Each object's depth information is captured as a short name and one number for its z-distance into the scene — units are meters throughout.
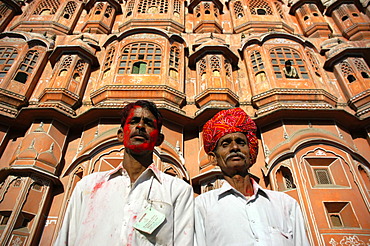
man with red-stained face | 2.19
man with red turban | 2.46
